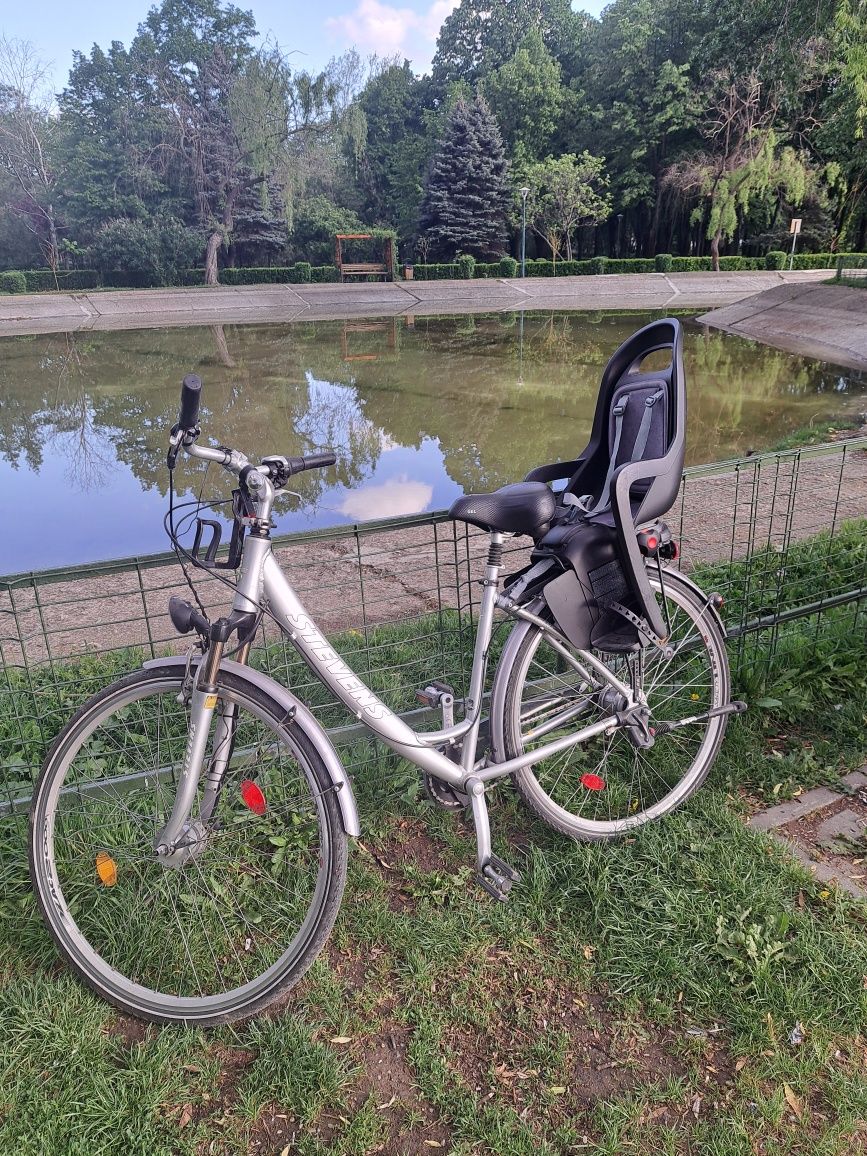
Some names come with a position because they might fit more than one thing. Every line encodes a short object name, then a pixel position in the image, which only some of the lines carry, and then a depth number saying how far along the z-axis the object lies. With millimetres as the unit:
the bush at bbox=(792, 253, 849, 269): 34000
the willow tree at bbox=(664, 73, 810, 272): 29781
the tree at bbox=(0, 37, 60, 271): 35844
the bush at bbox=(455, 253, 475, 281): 33656
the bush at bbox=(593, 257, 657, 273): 34156
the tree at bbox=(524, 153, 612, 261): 35094
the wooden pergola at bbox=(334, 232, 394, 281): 34781
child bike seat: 1980
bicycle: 1736
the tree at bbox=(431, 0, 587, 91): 48250
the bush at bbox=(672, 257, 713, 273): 33825
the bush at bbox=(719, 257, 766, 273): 34344
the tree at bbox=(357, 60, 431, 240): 42250
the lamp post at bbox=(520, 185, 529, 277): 33581
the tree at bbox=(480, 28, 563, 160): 39375
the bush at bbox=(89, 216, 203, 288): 34469
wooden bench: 34844
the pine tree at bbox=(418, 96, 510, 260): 36062
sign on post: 32156
